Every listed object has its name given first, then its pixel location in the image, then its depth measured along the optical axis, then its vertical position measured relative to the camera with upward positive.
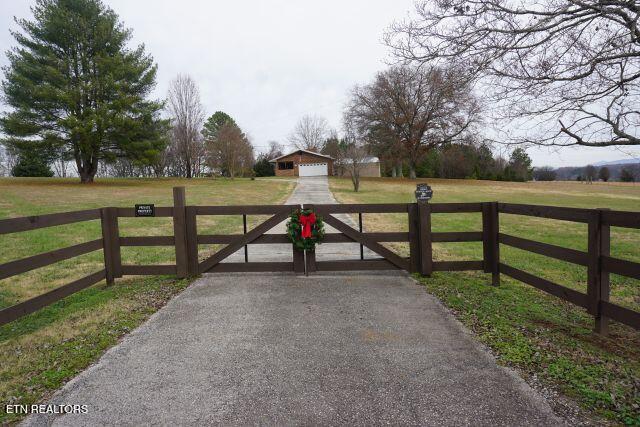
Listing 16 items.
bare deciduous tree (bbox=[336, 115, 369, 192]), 31.30 +2.32
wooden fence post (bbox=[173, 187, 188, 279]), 6.45 -0.62
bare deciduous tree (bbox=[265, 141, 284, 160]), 84.25 +9.11
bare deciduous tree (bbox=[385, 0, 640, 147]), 5.07 +1.76
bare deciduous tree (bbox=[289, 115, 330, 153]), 86.25 +11.36
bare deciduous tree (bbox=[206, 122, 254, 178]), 43.19 +4.66
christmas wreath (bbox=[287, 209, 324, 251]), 6.41 -0.67
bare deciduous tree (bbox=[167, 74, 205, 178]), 41.44 +7.81
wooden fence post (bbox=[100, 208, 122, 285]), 6.41 -0.76
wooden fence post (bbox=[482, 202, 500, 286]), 6.09 -0.89
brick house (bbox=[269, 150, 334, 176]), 59.94 +3.95
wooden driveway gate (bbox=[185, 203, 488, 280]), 6.46 -0.84
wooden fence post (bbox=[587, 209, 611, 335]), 4.11 -0.95
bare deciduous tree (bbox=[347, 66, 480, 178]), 41.12 +7.24
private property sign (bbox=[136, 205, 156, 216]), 6.51 -0.23
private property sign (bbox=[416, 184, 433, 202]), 6.50 -0.14
